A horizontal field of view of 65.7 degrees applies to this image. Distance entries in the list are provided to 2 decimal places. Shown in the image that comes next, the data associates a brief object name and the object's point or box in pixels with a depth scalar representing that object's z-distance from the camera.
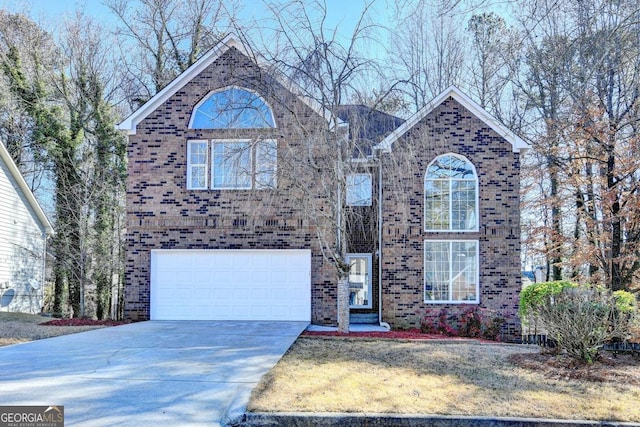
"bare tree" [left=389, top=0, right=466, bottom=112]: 22.70
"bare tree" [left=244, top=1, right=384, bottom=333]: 10.18
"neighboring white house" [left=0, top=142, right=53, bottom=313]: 18.14
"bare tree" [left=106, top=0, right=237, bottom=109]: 22.22
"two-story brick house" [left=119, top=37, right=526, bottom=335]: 13.79
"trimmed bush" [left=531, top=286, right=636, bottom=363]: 7.96
